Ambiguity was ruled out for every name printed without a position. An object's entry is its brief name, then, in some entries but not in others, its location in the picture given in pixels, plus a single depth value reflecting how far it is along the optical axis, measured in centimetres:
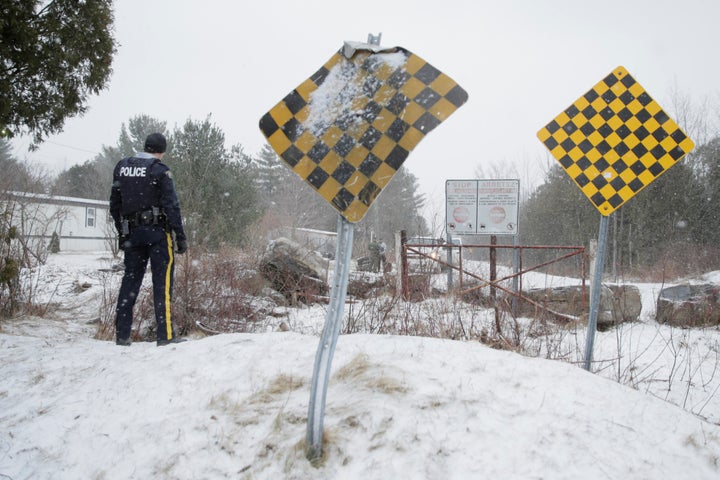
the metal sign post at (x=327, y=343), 177
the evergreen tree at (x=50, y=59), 431
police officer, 384
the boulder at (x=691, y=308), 636
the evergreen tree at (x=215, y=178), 1451
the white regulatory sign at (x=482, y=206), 890
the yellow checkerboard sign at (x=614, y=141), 347
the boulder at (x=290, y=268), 742
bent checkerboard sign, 178
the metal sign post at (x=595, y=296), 339
